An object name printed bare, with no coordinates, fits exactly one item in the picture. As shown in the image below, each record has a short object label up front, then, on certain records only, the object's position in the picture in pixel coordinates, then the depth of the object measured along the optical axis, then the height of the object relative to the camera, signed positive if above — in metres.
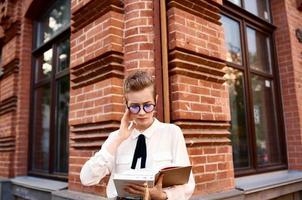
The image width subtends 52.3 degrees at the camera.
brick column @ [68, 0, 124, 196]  2.95 +0.74
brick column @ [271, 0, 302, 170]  4.62 +1.15
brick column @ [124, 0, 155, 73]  2.94 +1.11
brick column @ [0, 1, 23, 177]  5.26 +1.23
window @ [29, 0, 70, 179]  4.48 +0.93
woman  1.67 +0.03
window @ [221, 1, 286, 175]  4.13 +0.78
